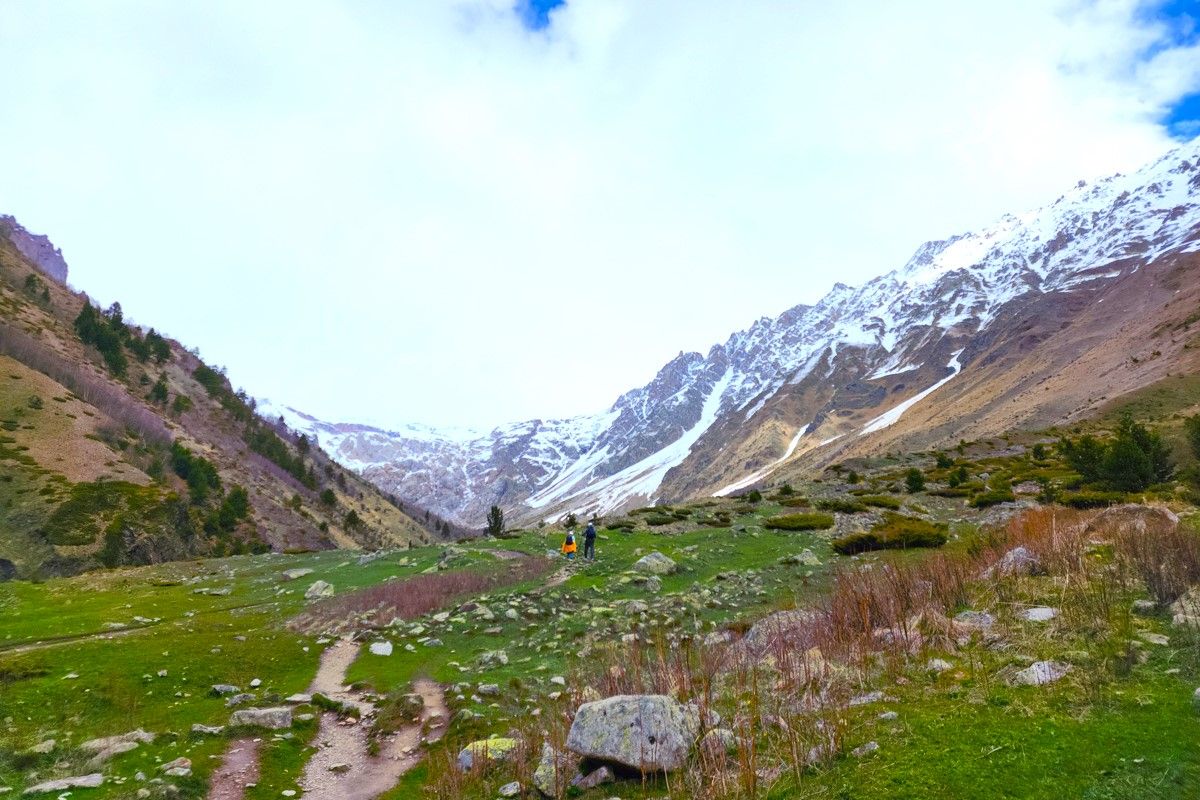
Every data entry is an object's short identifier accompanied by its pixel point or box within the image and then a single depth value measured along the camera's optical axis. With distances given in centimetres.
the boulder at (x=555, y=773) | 753
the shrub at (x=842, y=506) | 3431
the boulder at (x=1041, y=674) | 730
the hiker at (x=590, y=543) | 2852
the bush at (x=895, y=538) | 2255
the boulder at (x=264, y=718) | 1227
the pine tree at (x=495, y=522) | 4937
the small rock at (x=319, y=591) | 2589
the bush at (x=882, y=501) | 3447
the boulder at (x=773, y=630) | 1033
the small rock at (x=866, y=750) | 640
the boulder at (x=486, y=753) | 883
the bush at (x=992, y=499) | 3112
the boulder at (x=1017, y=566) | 1205
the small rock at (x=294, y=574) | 3125
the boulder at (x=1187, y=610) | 808
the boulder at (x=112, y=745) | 1023
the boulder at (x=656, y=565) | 2303
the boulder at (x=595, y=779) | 746
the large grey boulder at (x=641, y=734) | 726
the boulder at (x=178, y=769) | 991
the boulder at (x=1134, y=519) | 1233
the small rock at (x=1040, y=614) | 927
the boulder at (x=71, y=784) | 902
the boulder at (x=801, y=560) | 2224
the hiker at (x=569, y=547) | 2925
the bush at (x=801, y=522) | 3045
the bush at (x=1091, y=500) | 2352
